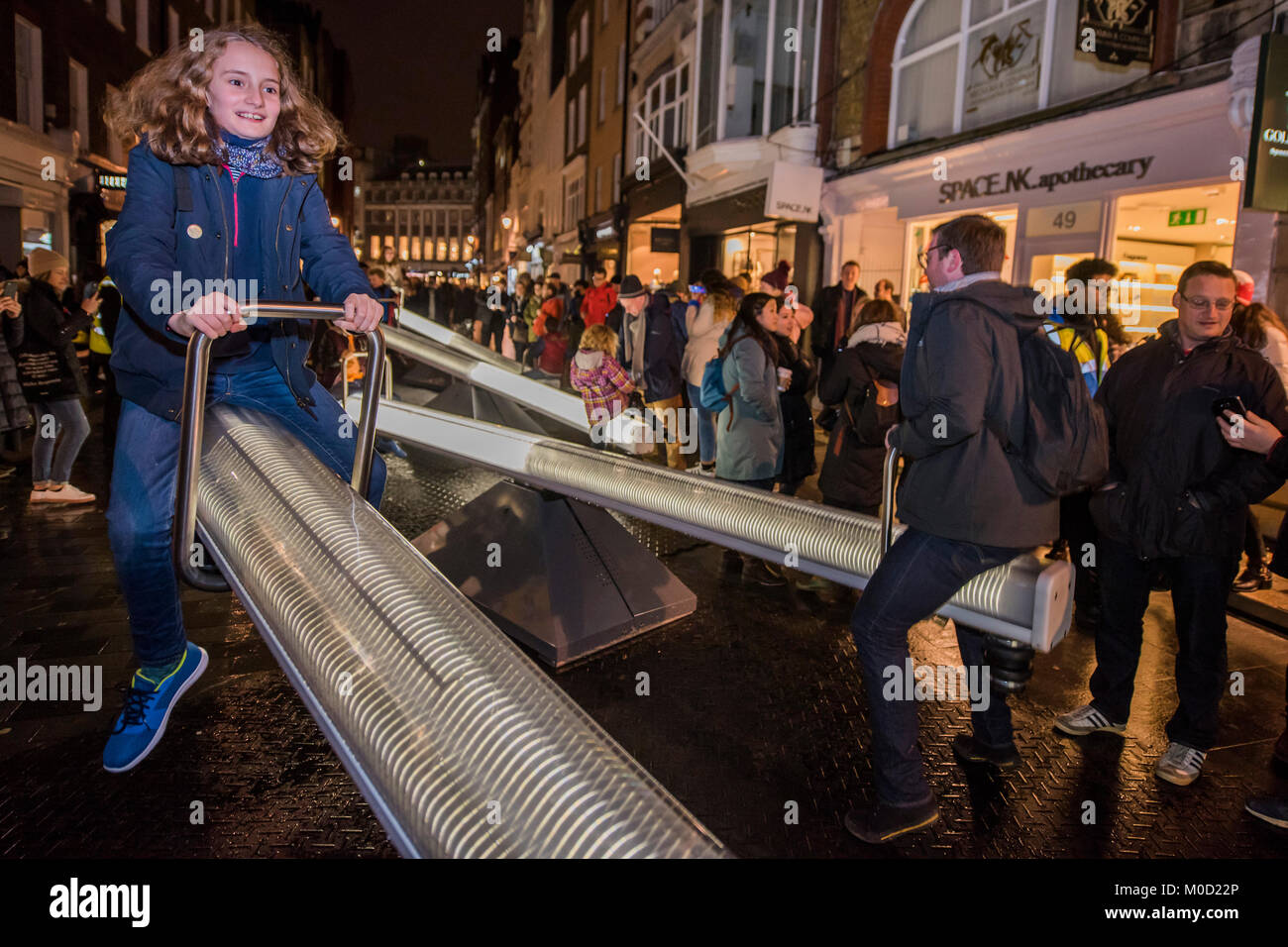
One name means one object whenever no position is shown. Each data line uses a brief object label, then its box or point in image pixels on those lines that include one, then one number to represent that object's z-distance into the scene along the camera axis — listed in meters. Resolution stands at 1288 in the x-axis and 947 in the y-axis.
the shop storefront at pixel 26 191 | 18.45
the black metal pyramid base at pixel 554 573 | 4.55
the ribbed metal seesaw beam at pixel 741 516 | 2.75
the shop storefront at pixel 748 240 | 16.61
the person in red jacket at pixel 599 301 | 13.86
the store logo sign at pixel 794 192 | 15.34
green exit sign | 9.48
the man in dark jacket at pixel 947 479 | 2.79
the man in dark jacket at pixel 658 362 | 10.09
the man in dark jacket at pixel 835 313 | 11.36
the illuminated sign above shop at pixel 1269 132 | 7.14
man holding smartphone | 3.47
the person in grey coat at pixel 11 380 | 7.70
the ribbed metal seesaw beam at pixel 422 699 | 1.47
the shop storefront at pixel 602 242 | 30.67
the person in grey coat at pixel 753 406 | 5.90
